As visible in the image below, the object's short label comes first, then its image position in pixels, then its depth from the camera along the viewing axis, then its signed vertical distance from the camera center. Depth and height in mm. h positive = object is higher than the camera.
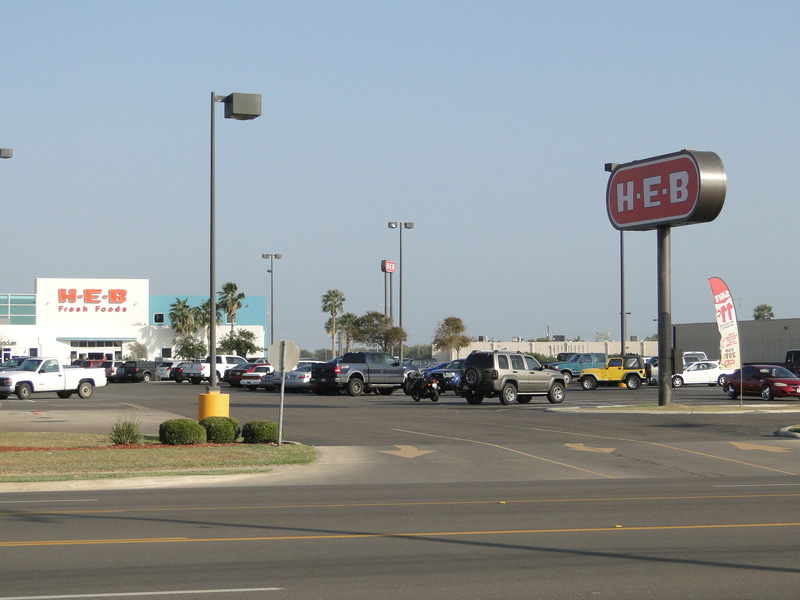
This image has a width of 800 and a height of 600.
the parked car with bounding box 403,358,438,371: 56766 -1613
